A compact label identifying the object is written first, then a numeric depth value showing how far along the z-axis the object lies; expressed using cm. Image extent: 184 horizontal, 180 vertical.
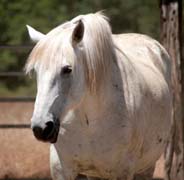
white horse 955
